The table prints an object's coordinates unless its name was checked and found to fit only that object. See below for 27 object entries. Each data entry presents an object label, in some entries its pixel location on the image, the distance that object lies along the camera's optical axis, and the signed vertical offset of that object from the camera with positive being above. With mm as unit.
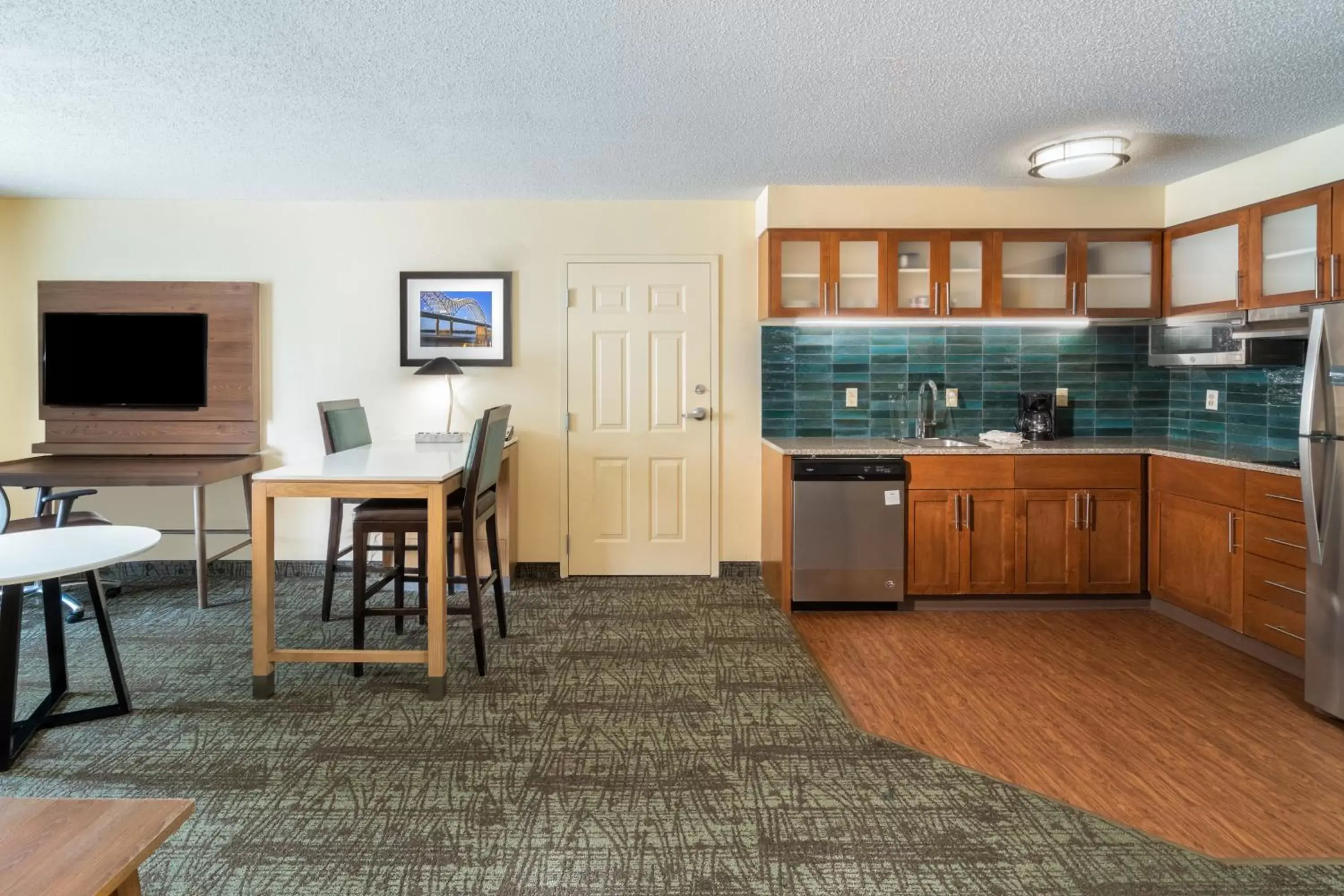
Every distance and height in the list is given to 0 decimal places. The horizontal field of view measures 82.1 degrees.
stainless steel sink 4227 -102
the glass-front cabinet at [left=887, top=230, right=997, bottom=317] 4238 +835
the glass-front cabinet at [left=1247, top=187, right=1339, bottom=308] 3211 +762
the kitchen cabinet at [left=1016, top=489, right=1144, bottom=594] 4012 -611
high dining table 2801 -378
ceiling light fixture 3393 +1194
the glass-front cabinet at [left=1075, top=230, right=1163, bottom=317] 4270 +845
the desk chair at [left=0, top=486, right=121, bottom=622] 3470 -439
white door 4660 +39
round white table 2260 -537
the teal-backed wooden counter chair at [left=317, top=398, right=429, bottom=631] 3676 -80
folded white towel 4160 -79
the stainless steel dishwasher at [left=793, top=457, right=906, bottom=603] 4000 -544
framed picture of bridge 4645 +652
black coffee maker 4391 +45
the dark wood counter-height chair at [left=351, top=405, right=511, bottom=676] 3057 -373
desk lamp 4125 +309
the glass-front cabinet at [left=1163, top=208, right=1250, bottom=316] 3686 +816
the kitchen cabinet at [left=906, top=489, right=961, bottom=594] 4035 -626
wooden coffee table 1085 -633
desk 3965 -252
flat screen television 4574 +413
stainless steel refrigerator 2629 -239
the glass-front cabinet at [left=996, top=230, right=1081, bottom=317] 4258 +844
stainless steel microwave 3469 +420
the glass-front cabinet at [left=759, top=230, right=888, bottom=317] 4258 +842
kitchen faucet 4512 +20
